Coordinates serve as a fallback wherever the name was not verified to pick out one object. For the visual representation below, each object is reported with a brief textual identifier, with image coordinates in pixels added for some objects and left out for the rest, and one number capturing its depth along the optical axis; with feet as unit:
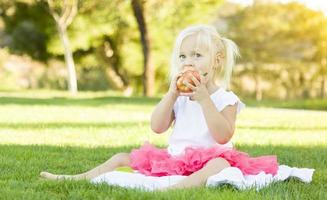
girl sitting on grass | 14.62
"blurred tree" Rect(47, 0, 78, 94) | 82.58
